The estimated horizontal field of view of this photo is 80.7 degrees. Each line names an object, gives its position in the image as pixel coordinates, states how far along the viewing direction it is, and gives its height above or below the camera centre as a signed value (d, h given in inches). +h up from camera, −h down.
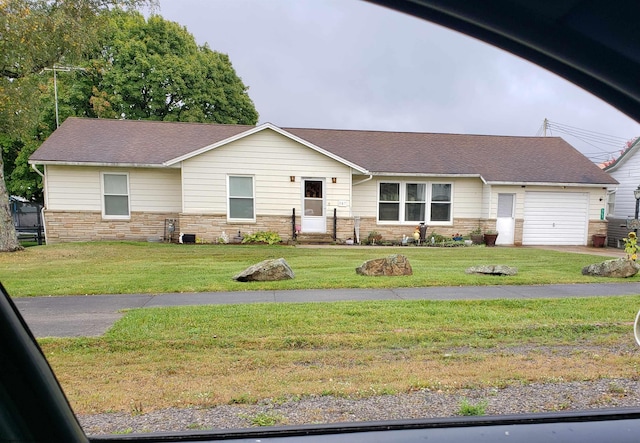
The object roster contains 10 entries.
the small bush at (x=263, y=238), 504.4 -50.8
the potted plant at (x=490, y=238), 555.5 -53.3
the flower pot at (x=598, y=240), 586.6 -58.0
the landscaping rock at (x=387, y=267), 296.4 -52.1
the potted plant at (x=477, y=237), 566.6 -53.3
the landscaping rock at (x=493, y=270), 302.0 -55.2
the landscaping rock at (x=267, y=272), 274.7 -53.2
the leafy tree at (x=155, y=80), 915.4 +300.5
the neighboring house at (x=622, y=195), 623.5 +13.5
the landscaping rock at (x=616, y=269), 301.4 -53.3
